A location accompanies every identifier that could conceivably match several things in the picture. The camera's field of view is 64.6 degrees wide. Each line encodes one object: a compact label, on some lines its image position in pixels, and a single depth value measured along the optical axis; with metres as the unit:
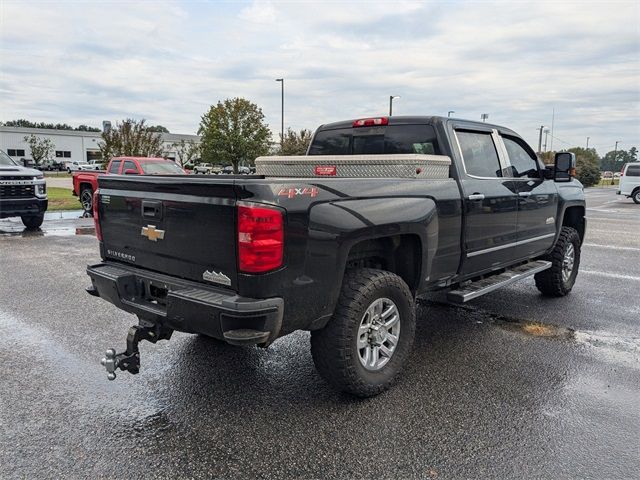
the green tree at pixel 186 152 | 41.91
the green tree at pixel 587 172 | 45.75
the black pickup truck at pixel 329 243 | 2.92
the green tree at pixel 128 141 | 24.53
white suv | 25.03
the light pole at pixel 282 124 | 37.57
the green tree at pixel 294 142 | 36.47
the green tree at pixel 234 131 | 34.62
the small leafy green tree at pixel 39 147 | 64.31
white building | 73.62
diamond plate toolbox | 3.99
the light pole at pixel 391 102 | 38.46
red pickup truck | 14.60
